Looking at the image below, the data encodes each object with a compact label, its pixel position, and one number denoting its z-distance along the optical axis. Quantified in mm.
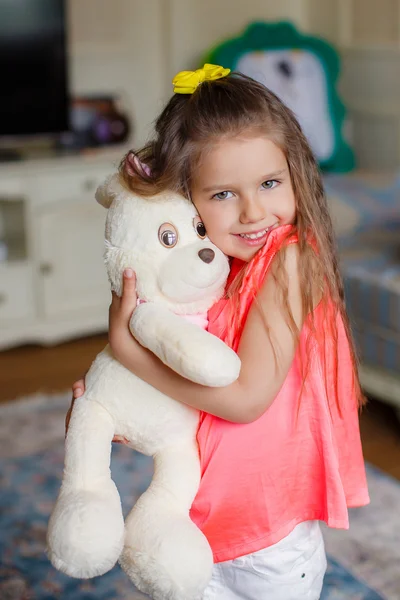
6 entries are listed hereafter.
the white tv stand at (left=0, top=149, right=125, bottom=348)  3229
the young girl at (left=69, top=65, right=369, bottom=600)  973
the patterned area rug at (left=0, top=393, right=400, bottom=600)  1830
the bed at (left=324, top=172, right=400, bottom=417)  2471
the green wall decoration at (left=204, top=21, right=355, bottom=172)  3596
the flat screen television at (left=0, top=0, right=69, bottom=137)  3328
